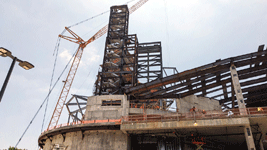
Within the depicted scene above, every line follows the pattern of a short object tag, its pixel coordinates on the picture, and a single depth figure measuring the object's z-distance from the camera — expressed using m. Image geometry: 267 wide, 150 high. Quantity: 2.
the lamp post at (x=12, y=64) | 10.20
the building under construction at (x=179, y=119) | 28.22
